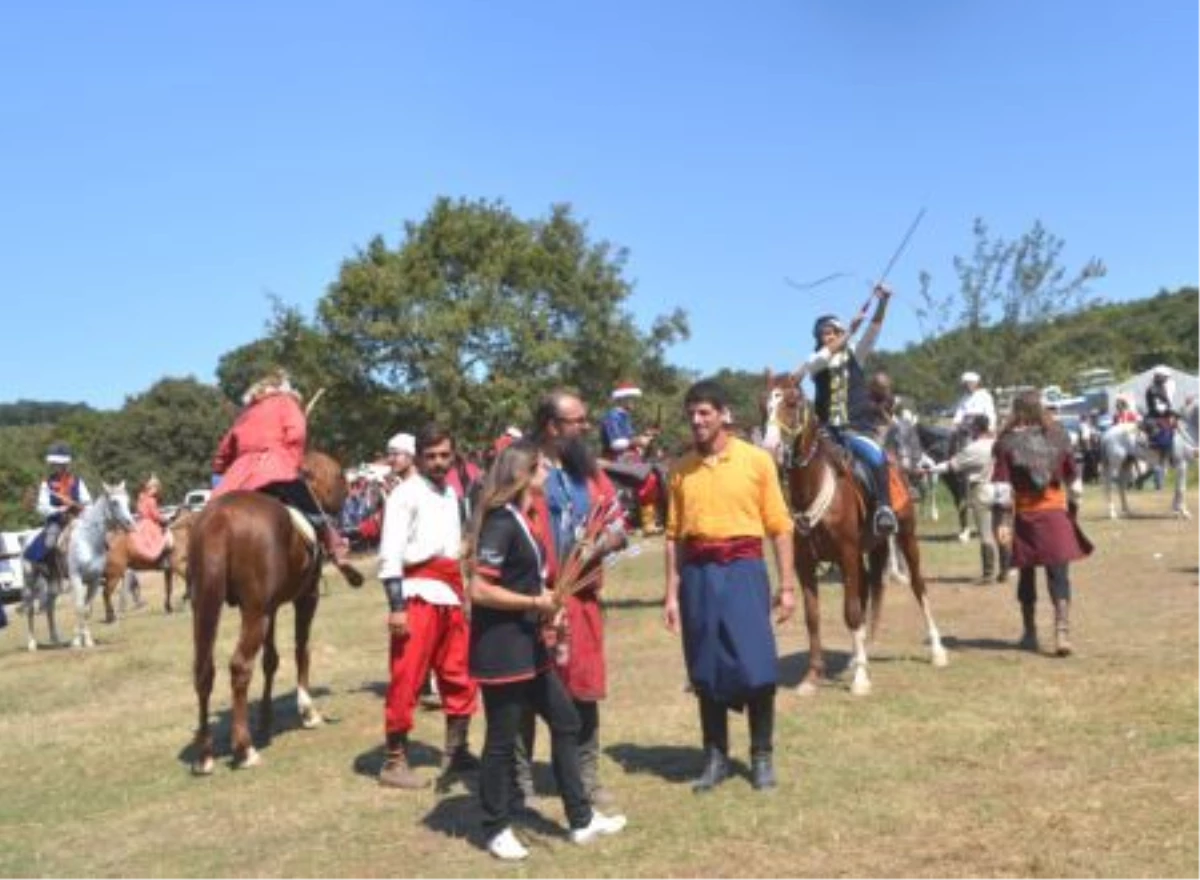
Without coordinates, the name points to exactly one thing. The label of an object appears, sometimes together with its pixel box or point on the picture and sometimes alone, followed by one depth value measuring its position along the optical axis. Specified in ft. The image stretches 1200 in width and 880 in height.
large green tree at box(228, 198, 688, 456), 125.18
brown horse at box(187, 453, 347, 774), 27.37
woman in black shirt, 19.10
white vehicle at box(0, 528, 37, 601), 91.40
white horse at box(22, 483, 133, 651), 56.49
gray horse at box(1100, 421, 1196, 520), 69.97
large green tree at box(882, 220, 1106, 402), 97.86
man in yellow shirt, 21.85
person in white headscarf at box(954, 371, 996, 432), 55.67
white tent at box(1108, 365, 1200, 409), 193.59
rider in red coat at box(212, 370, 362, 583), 30.14
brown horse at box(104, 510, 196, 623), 65.87
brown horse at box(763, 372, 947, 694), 28.66
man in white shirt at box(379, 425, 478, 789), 24.50
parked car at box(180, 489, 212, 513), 140.75
